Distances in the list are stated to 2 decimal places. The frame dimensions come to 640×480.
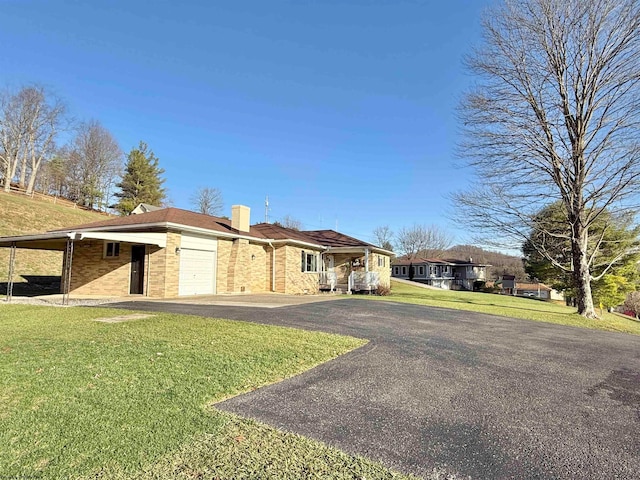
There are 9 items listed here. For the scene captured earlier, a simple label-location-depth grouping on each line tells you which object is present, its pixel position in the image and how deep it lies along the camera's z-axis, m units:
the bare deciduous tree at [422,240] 62.91
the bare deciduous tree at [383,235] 62.34
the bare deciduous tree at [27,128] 36.88
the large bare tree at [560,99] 13.06
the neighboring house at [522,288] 47.00
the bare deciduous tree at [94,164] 44.50
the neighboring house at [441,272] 49.59
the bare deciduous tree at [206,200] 52.44
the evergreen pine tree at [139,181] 43.06
